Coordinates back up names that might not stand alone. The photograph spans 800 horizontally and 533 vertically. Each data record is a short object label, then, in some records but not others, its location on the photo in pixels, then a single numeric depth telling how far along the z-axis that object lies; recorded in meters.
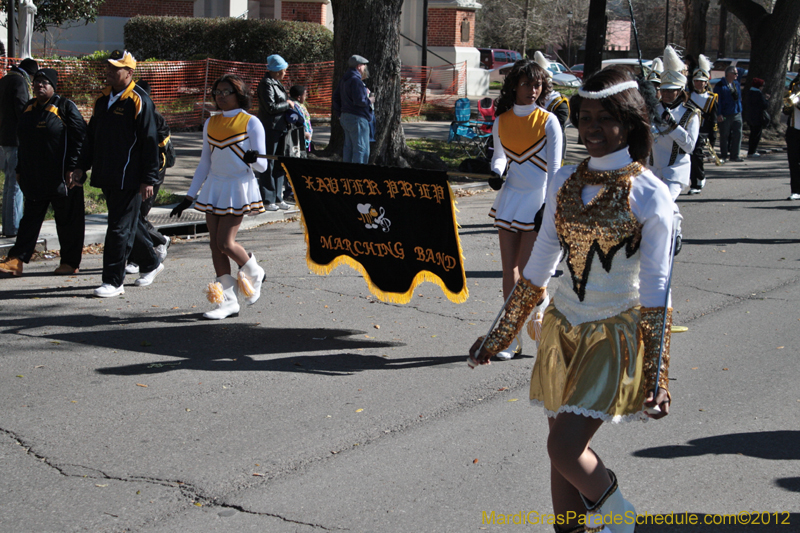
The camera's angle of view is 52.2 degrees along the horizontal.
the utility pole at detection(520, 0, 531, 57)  51.67
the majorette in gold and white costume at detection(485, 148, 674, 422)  2.89
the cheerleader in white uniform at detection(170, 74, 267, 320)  6.76
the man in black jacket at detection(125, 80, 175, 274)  8.23
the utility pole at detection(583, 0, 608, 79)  21.16
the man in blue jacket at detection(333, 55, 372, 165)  12.67
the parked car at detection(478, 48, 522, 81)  47.62
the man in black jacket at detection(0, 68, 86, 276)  8.16
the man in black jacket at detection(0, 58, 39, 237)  8.95
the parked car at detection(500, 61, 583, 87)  40.34
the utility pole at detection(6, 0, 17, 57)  13.12
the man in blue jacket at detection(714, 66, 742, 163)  18.89
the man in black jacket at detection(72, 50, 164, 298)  7.34
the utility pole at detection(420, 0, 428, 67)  31.28
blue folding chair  17.76
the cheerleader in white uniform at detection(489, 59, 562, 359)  5.76
